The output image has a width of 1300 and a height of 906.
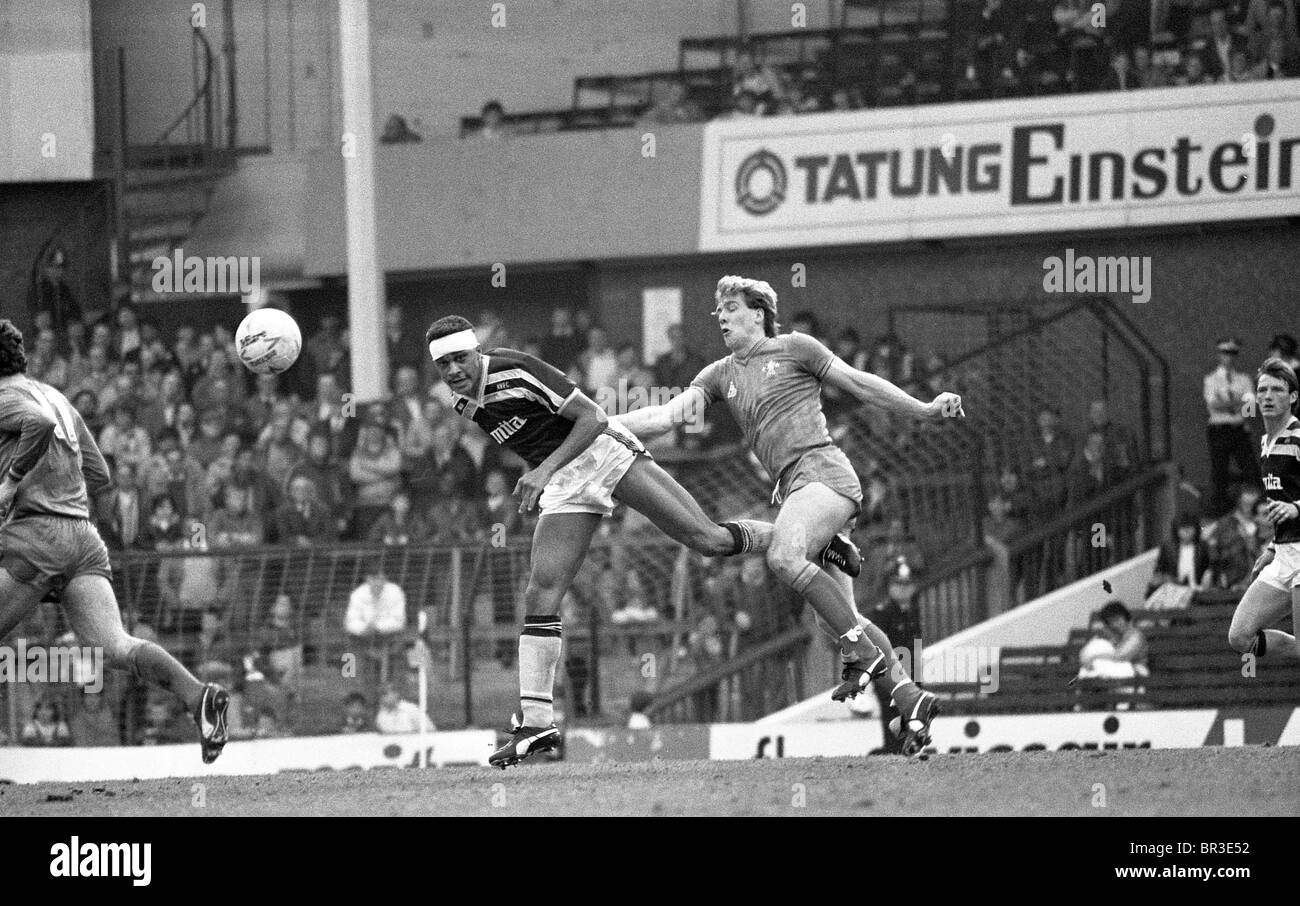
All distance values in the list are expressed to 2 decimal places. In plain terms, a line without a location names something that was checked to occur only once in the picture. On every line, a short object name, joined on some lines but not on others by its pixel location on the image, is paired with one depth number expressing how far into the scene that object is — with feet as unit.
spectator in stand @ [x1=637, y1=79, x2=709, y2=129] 80.59
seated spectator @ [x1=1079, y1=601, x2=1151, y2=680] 57.62
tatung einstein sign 71.41
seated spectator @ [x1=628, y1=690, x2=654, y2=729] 57.88
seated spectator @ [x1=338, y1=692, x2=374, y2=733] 59.36
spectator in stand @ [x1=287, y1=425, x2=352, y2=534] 67.67
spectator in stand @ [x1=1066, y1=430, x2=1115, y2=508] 64.28
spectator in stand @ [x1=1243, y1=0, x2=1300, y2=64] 70.08
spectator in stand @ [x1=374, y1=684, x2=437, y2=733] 58.90
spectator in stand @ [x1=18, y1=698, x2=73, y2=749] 59.52
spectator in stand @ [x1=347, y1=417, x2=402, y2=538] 68.64
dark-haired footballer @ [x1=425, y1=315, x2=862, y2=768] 34.53
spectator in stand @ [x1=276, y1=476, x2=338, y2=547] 66.74
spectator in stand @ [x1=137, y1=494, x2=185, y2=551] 66.64
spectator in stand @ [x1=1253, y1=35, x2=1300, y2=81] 69.87
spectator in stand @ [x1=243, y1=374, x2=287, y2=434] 73.56
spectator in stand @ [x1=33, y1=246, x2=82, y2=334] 82.99
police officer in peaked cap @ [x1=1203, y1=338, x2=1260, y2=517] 64.03
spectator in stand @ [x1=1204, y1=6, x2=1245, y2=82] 71.31
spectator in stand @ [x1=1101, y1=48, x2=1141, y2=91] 72.64
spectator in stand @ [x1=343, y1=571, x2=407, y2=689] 60.03
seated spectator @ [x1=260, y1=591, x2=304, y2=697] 60.54
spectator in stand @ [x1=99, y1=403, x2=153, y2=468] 71.15
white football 39.11
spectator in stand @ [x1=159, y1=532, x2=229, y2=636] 60.80
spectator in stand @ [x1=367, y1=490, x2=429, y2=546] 65.82
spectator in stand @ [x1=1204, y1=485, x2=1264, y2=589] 59.36
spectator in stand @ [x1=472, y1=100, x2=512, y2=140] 82.74
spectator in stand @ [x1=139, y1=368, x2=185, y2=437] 73.20
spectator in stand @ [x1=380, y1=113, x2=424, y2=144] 84.64
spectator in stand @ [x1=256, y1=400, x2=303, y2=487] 69.56
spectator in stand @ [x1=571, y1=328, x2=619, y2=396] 72.23
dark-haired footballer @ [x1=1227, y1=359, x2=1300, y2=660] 37.14
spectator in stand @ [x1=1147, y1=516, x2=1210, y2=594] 60.64
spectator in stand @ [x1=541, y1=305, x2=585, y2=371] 75.72
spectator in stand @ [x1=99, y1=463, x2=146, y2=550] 66.23
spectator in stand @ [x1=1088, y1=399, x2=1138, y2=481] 64.90
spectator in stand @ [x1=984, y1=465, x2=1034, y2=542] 64.03
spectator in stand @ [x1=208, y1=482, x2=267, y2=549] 66.85
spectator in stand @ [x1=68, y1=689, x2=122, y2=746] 59.88
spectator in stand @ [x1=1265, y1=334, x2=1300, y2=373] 62.18
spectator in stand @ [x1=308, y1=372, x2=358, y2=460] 70.03
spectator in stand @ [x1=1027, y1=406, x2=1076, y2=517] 64.08
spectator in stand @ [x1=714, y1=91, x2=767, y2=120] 78.74
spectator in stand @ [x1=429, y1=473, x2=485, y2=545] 65.16
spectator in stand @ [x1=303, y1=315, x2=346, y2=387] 79.10
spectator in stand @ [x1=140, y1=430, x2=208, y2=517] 68.64
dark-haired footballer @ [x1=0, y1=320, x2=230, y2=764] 34.22
